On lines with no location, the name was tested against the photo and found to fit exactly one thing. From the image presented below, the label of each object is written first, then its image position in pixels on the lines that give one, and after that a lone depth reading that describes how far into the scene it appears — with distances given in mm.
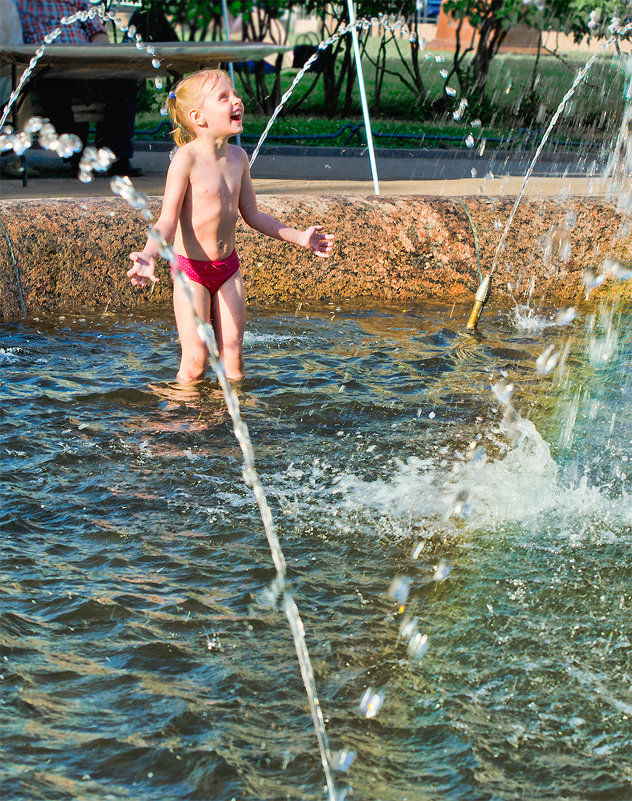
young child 6723
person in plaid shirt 13047
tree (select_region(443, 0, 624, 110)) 21864
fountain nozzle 8352
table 10995
